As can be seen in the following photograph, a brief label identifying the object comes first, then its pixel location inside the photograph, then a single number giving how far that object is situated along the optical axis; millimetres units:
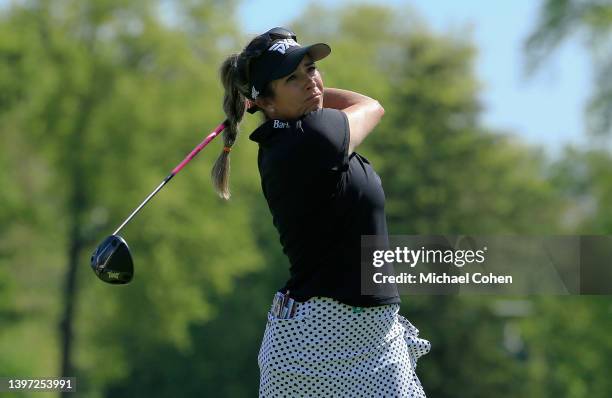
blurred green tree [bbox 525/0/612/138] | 54781
